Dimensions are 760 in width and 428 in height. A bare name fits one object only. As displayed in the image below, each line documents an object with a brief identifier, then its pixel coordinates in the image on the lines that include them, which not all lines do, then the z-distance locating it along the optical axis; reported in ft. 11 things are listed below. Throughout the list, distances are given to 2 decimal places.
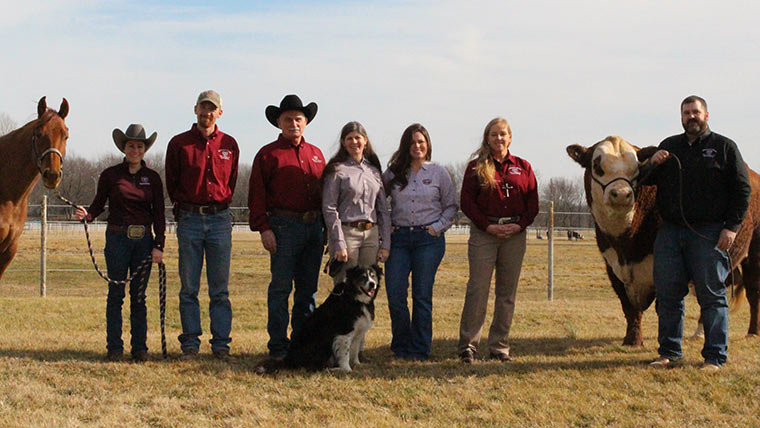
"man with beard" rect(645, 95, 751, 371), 20.11
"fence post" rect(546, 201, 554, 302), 49.39
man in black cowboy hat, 21.52
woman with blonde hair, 22.11
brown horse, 20.74
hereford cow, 22.24
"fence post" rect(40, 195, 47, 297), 45.98
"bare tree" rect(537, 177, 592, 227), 104.55
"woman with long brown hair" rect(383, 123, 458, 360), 22.52
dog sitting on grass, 20.53
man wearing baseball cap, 21.68
